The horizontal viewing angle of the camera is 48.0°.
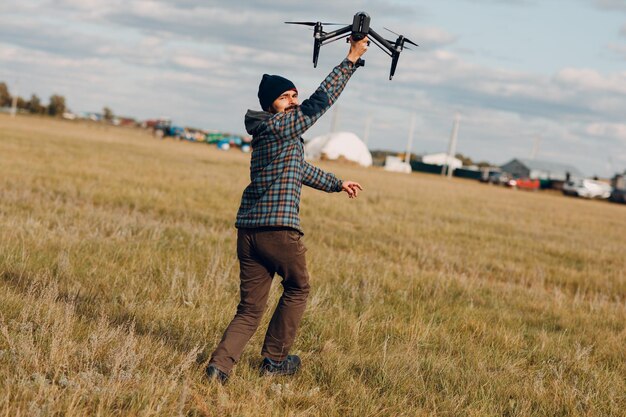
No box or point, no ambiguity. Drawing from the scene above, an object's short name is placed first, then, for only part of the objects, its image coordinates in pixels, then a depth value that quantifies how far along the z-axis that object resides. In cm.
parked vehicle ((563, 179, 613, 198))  6456
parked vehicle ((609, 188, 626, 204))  6219
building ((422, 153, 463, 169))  14648
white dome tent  7838
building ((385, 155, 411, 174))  8988
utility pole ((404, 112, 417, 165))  9956
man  418
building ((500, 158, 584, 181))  11488
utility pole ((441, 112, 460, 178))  8602
